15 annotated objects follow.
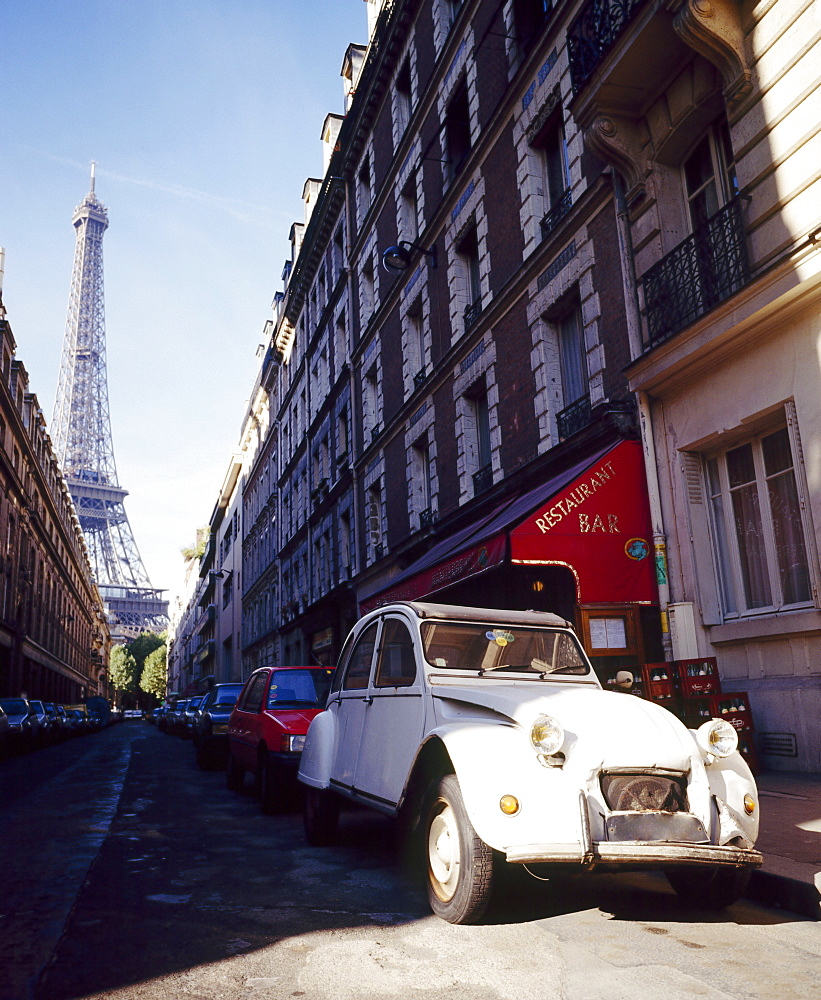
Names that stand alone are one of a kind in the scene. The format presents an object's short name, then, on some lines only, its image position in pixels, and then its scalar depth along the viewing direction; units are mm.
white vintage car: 4387
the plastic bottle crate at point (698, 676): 9078
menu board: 11328
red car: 9641
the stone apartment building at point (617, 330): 9242
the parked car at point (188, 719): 25606
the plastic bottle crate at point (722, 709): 8789
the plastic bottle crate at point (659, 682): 9039
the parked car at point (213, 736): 16172
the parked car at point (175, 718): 32653
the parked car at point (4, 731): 20641
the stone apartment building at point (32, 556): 40469
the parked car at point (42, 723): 27094
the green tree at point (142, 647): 142000
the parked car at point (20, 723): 23641
